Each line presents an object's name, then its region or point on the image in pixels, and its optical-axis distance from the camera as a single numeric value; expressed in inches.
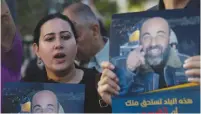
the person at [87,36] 81.4
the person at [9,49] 85.1
